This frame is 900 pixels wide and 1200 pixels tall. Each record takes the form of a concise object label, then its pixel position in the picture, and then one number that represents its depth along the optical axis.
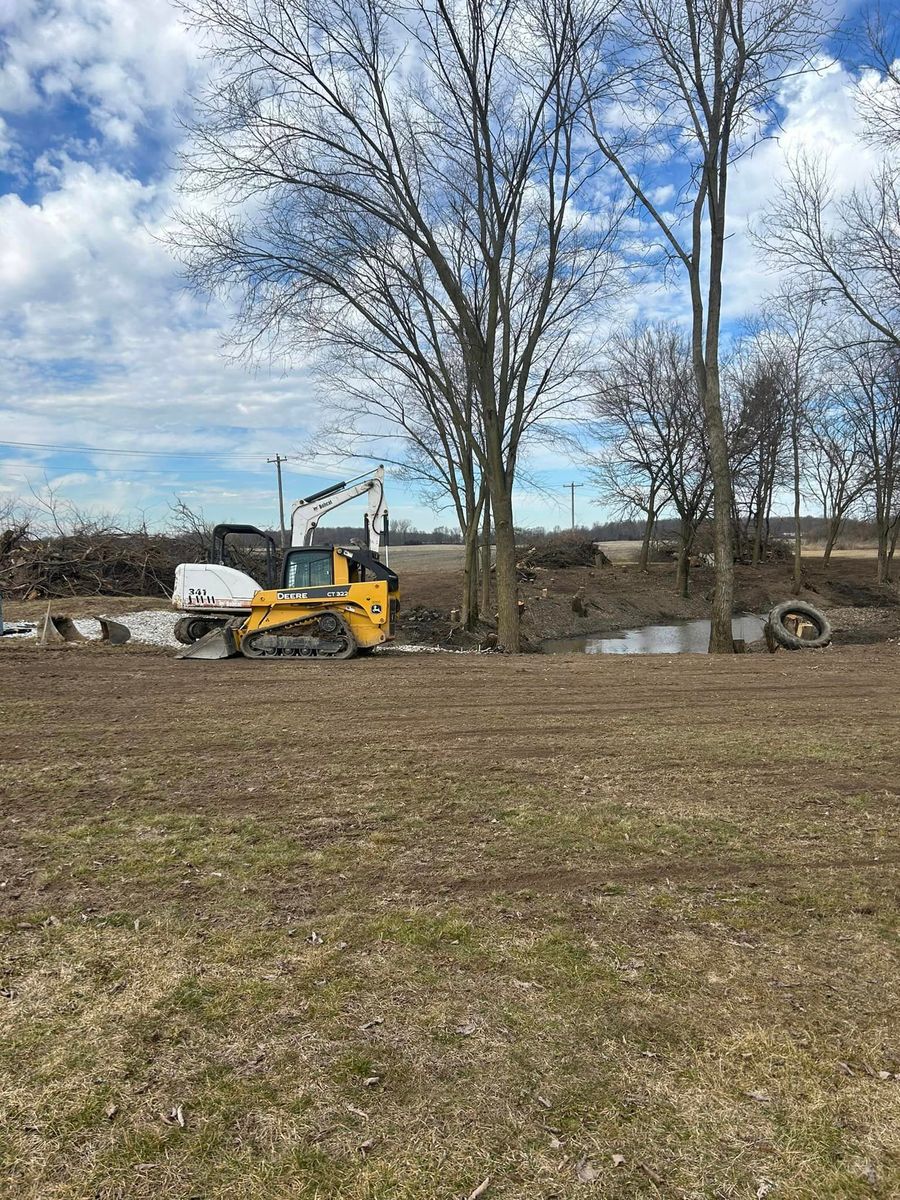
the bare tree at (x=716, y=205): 13.65
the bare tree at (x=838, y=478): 37.31
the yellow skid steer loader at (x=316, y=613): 13.55
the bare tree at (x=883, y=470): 34.59
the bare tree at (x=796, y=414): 31.52
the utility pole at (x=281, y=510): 48.97
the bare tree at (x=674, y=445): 31.16
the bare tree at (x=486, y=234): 13.52
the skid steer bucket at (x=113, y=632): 15.21
